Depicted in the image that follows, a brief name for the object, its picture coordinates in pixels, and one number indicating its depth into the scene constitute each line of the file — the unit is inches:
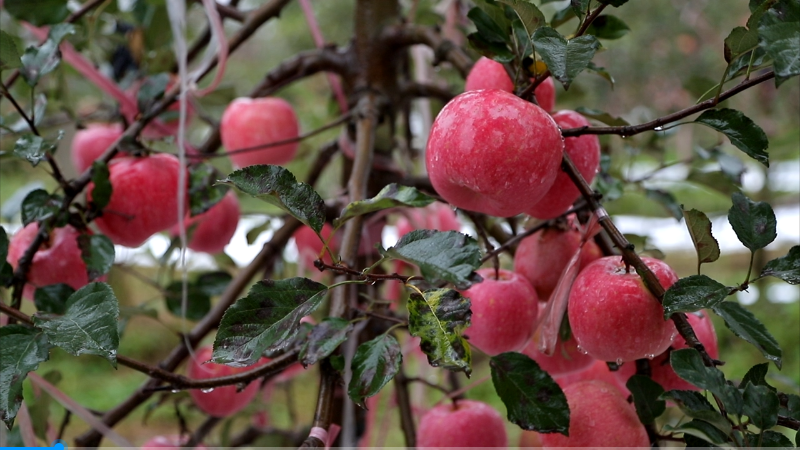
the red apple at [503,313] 60.4
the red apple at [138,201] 63.4
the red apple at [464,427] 62.8
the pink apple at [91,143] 70.4
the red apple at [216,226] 70.2
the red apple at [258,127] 70.2
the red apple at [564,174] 58.1
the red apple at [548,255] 61.3
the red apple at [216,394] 66.4
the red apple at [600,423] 58.7
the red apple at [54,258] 62.6
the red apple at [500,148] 55.8
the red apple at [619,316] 56.6
